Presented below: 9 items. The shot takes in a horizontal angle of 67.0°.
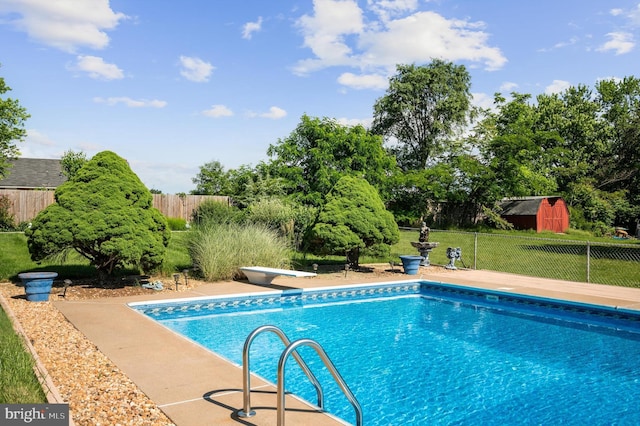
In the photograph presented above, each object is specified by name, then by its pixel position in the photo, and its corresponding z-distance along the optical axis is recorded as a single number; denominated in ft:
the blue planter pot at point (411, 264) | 43.55
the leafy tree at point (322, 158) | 69.00
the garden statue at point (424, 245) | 47.21
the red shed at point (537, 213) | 106.32
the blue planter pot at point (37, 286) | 28.17
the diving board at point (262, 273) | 34.27
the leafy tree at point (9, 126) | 75.46
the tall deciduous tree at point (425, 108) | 131.85
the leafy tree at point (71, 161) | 96.17
